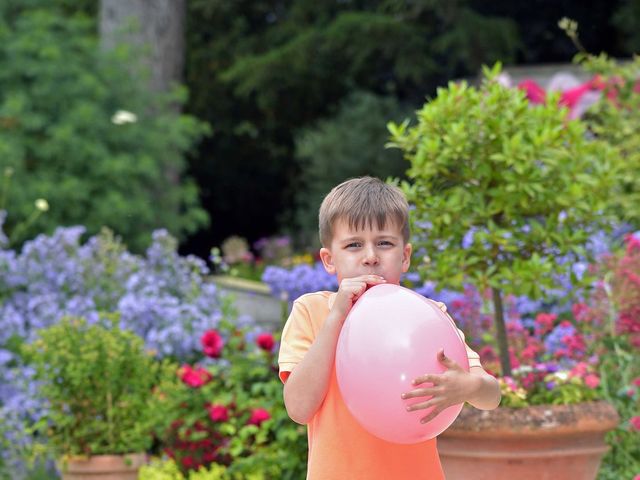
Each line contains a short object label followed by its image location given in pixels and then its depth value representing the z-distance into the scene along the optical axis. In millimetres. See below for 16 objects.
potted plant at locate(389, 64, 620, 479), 4199
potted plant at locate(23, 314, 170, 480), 4824
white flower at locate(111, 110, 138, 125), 9071
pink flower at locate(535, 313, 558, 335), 5211
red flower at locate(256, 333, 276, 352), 4910
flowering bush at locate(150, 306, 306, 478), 4711
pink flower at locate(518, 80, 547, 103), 9988
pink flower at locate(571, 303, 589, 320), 5180
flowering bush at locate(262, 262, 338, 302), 6324
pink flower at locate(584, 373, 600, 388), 4176
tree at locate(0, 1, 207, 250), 9500
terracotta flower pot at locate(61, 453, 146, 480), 4812
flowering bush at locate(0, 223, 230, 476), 6000
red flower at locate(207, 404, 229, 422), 4764
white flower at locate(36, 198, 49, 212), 6922
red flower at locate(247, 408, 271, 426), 4720
